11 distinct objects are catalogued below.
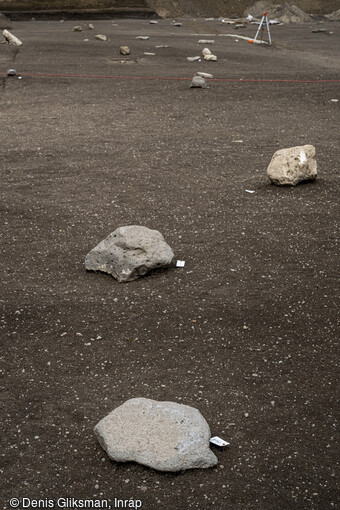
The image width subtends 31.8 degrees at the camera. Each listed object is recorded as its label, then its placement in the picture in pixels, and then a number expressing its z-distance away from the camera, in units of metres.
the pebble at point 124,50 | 16.56
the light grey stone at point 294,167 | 6.79
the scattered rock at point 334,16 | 33.09
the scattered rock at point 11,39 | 18.27
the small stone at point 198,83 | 11.96
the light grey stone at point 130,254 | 4.91
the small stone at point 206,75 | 13.16
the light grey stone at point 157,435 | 3.05
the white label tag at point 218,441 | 3.22
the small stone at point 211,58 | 16.00
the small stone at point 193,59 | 15.96
